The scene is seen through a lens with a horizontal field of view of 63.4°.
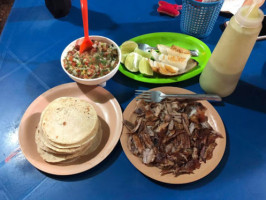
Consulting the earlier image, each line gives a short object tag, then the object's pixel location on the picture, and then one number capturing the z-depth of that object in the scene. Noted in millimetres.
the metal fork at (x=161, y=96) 479
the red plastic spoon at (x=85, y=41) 510
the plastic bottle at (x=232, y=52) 393
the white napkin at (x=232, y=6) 734
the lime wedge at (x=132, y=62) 577
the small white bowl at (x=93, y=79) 506
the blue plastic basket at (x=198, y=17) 597
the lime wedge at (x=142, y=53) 603
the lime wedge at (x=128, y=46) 615
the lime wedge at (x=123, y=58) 595
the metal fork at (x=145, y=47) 636
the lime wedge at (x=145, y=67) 569
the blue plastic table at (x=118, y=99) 430
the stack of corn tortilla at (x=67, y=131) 418
